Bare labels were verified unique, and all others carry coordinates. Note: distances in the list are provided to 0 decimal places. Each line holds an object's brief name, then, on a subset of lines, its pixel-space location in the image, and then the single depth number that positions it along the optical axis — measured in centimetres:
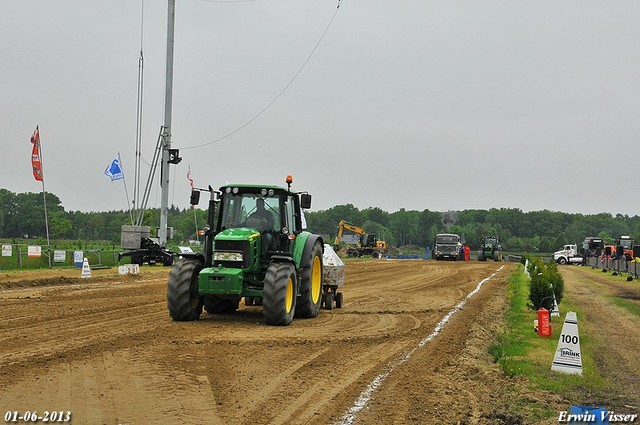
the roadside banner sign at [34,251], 3076
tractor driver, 1388
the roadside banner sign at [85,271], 2604
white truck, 6834
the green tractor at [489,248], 6956
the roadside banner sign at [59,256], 3219
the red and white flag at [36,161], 3434
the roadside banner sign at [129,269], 2948
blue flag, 3756
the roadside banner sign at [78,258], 3282
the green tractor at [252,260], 1280
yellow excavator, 7269
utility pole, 3297
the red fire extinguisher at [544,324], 1365
